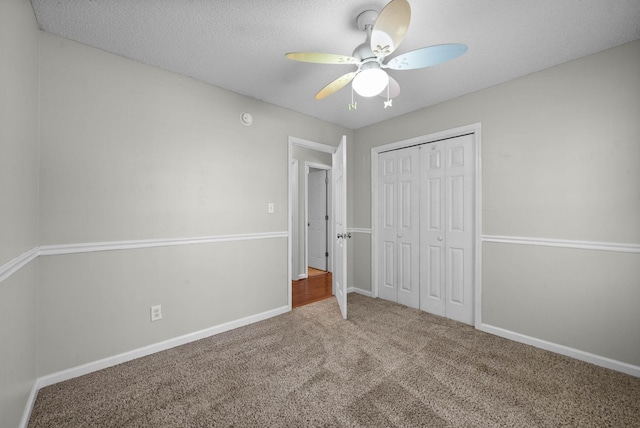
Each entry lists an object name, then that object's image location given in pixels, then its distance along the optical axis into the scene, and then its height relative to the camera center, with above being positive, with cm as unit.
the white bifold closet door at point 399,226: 321 -17
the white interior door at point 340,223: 288 -12
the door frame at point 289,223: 314 -13
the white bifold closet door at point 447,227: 277 -17
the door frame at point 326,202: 457 +27
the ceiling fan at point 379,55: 134 +92
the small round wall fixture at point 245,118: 277 +100
